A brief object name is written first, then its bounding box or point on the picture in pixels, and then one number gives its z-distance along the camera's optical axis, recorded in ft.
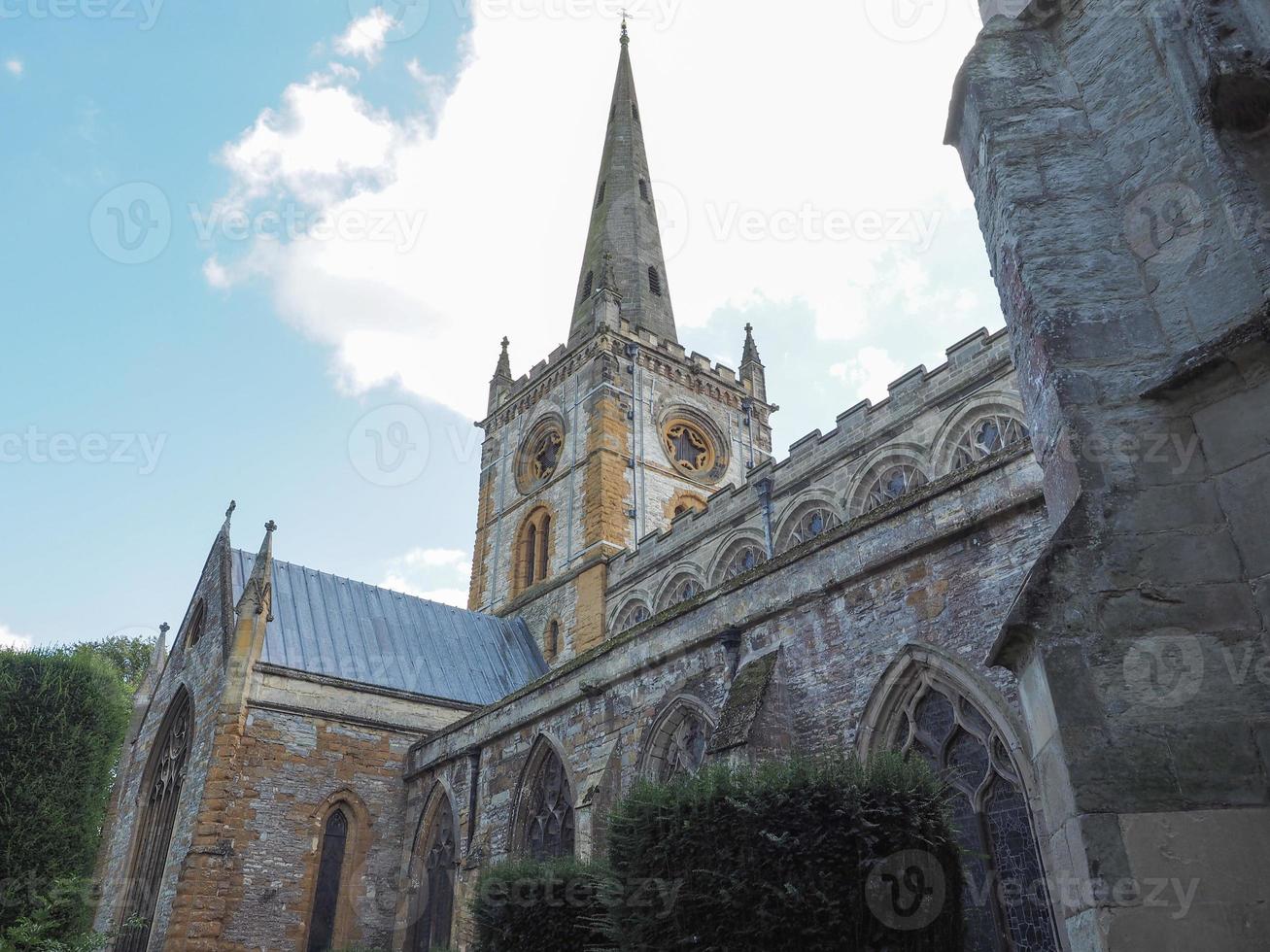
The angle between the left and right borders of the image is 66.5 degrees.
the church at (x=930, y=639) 11.50
